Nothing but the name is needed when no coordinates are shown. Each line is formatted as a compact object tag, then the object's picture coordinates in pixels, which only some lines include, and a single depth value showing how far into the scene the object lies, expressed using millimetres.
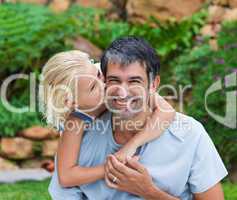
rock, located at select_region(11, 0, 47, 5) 8852
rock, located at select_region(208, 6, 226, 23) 8391
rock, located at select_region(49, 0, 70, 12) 8906
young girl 3088
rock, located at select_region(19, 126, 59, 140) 7230
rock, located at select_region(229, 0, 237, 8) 8367
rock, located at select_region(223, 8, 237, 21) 7980
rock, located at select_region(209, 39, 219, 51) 7761
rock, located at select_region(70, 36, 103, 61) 7991
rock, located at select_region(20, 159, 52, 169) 7156
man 2943
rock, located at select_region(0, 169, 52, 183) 6430
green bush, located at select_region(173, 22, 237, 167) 6320
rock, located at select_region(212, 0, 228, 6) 8453
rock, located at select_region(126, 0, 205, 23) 8789
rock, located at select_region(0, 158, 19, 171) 6992
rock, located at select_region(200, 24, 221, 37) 8219
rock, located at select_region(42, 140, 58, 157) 7211
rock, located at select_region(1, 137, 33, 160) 7137
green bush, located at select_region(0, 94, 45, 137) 7207
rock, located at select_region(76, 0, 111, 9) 9050
